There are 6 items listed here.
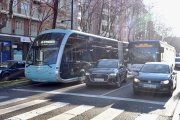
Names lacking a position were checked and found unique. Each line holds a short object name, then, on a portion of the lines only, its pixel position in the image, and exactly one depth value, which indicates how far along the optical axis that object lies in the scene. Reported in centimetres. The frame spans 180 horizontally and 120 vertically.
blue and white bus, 1684
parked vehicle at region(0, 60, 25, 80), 2053
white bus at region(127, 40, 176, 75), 2344
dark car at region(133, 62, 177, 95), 1362
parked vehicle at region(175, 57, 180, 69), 4506
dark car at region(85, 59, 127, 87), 1650
